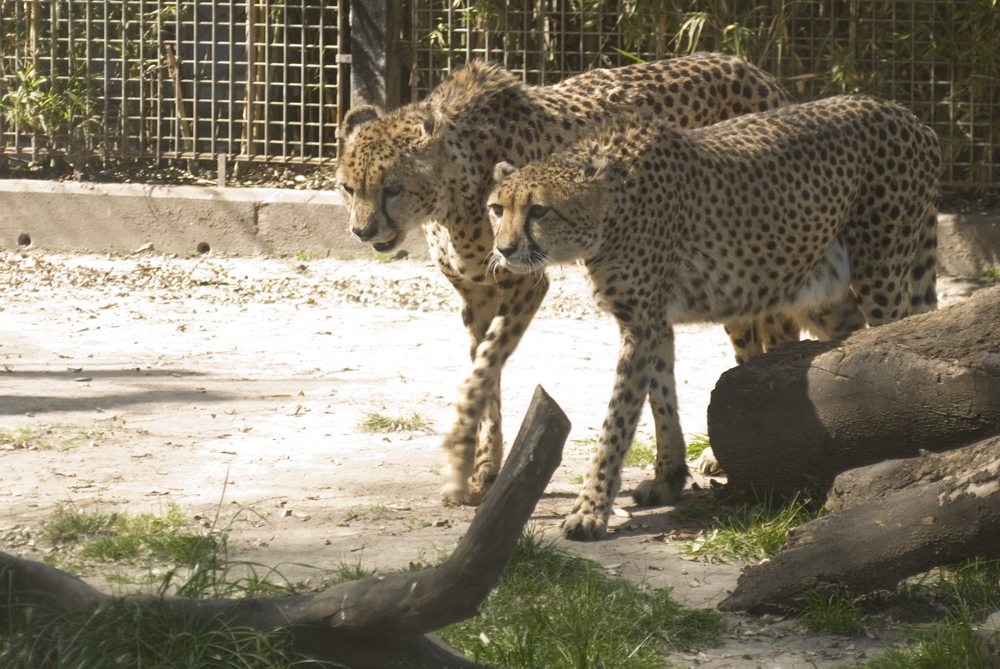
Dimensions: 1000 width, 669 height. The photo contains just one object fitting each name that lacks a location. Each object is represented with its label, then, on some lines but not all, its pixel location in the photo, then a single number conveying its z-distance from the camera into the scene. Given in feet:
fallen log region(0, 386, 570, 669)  19.63
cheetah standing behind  34.86
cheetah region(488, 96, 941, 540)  32.60
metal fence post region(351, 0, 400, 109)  66.03
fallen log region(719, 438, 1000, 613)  25.35
